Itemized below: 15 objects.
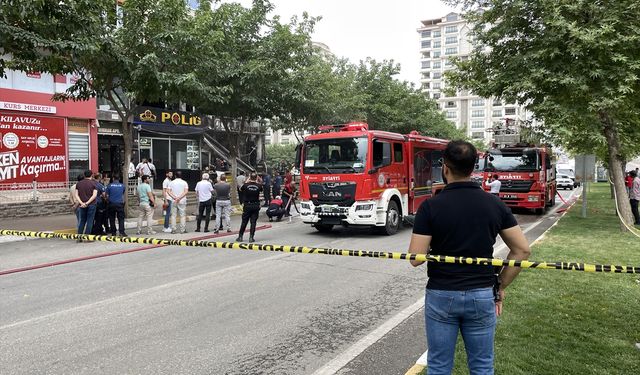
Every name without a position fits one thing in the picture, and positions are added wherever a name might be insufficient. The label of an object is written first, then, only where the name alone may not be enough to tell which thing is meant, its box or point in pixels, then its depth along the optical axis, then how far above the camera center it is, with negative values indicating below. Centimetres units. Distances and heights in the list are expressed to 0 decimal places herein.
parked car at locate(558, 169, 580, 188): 4422 -47
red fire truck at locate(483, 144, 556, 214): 1802 -14
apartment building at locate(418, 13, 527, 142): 11219 +2396
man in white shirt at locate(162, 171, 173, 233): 1434 -88
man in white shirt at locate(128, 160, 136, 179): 2121 +1
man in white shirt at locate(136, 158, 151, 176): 2062 +17
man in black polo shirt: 291 -50
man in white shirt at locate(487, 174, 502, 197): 1683 -58
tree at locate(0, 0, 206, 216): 1178 +332
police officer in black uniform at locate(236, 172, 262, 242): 1177 -73
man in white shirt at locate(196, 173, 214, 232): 1434 -77
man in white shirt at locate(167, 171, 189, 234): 1412 -80
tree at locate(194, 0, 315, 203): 1780 +422
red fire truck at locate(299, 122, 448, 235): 1230 -17
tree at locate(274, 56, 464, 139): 2175 +391
